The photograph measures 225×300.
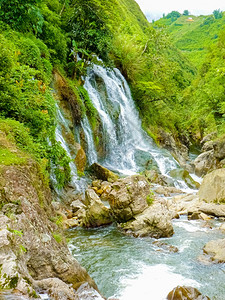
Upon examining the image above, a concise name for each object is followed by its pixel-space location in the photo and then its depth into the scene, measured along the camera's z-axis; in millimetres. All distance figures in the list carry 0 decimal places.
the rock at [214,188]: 12809
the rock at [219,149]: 20969
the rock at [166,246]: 8047
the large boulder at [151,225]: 9148
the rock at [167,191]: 16112
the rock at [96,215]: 10070
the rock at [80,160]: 15254
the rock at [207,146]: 29209
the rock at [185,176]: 19125
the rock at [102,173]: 16328
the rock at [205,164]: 21984
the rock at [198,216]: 11280
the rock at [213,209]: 11359
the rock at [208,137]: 27000
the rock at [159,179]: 19047
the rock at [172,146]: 28781
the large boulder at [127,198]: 9922
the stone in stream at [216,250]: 7129
